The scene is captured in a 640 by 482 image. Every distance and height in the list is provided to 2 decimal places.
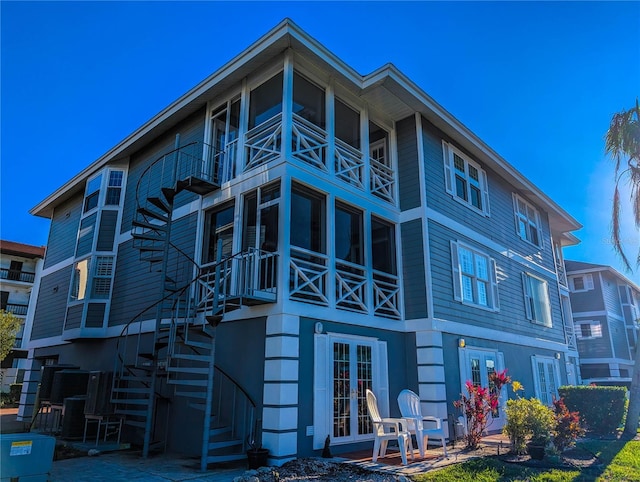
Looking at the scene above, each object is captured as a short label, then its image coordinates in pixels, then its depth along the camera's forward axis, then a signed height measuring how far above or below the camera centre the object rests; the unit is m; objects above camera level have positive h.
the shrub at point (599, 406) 12.00 -0.54
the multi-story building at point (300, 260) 8.12 +2.70
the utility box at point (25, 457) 4.99 -0.81
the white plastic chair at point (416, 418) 7.97 -0.59
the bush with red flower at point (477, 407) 8.92 -0.43
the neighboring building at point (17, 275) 33.09 +7.39
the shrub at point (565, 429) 8.45 -0.78
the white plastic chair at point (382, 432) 7.45 -0.78
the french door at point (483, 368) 10.70 +0.36
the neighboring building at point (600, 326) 26.86 +3.39
